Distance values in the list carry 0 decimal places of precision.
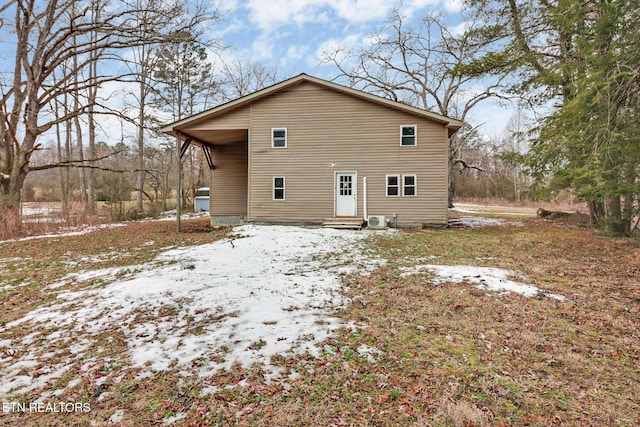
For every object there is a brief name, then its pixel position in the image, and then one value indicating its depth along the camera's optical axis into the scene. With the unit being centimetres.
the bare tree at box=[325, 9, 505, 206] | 2255
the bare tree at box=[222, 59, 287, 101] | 3048
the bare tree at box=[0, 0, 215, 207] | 1233
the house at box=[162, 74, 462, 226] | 1302
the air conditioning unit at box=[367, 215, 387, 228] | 1306
